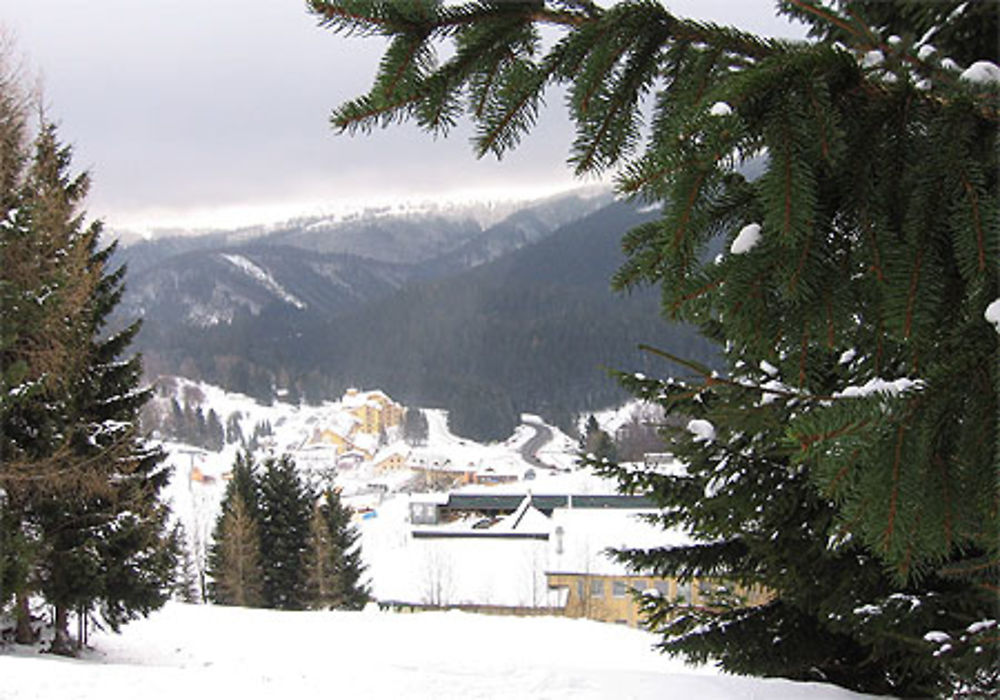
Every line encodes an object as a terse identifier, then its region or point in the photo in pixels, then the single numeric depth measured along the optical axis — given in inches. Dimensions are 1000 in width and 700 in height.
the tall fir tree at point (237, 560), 1077.2
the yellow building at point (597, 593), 1153.4
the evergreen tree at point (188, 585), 1386.3
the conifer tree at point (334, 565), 1127.6
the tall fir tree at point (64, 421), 379.9
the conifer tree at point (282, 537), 1122.7
